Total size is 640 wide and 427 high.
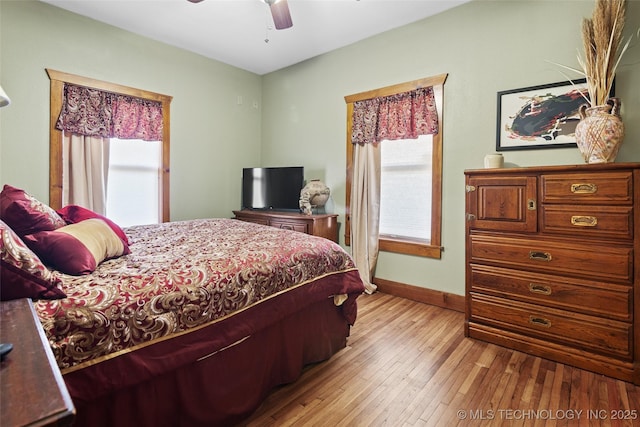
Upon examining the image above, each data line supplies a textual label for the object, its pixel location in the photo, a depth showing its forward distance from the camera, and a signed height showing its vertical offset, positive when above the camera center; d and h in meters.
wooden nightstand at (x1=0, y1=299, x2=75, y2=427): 0.50 -0.32
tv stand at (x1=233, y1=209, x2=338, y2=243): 3.59 -0.12
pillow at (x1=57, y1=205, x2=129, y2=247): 1.87 -0.04
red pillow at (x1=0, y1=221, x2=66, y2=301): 1.02 -0.22
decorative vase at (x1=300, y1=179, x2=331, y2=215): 3.81 +0.20
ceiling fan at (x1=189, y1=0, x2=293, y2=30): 2.37 +1.55
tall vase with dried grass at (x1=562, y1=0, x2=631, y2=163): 2.03 +0.90
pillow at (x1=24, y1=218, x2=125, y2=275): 1.36 -0.17
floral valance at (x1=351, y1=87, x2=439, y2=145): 3.17 +1.01
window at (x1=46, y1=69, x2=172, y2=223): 3.05 +1.04
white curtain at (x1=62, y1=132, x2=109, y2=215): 3.15 +0.40
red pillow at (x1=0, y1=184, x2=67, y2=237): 1.40 -0.01
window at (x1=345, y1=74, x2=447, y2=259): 3.16 +0.27
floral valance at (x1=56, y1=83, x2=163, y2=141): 3.12 +1.02
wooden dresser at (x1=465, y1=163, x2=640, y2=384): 1.89 -0.34
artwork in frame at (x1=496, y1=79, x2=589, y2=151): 2.44 +0.79
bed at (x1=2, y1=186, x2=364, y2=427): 1.08 -0.48
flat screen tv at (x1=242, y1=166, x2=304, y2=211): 4.05 +0.32
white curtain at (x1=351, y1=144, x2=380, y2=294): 3.58 +0.02
